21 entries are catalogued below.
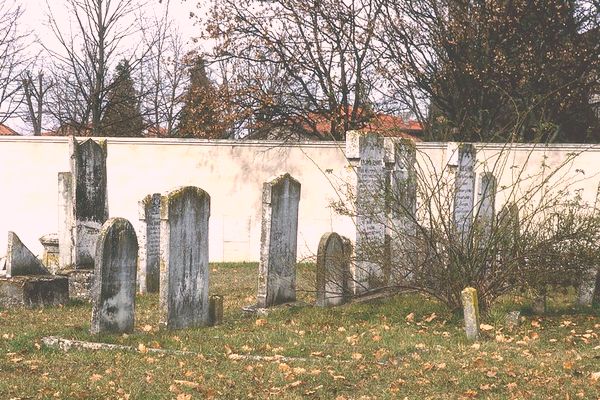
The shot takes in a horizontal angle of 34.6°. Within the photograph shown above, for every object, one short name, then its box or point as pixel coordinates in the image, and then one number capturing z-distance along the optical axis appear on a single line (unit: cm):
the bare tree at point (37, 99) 4172
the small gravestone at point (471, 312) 1027
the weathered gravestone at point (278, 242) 1266
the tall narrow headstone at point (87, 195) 1504
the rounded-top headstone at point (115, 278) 1034
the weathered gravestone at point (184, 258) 1085
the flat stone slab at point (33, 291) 1366
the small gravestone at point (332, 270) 1273
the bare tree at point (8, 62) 3569
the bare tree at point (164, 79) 3925
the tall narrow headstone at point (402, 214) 1238
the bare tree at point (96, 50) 3077
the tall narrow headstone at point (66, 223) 1531
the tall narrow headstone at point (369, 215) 1334
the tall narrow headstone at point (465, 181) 1495
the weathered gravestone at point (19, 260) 1375
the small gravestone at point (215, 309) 1155
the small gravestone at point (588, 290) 1292
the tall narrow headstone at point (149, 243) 1550
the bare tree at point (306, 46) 2638
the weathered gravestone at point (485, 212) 1180
